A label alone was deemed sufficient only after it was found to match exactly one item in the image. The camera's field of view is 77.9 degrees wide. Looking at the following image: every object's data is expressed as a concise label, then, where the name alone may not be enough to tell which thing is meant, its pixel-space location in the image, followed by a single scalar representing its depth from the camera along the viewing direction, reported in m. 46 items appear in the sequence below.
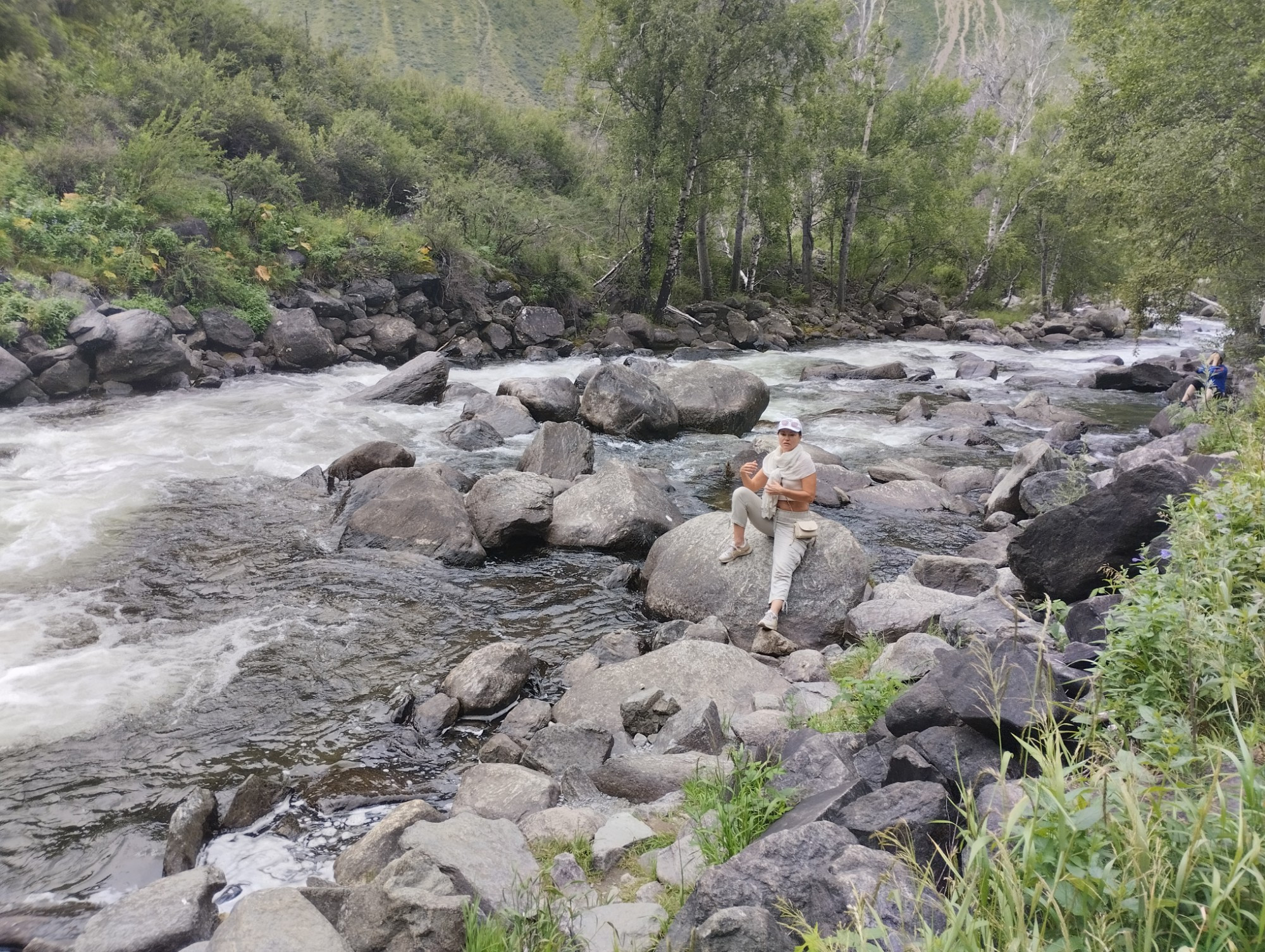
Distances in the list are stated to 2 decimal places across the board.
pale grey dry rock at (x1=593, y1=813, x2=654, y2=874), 4.40
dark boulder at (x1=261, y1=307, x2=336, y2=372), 20.73
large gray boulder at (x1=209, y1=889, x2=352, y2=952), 3.62
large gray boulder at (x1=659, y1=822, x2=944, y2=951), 2.97
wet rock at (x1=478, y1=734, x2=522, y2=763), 6.11
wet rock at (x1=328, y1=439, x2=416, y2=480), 12.62
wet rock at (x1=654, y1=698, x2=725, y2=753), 5.80
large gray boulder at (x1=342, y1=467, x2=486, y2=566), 10.17
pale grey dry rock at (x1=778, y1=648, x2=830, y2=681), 7.15
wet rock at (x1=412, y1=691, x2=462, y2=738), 6.64
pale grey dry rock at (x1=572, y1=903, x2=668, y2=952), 3.49
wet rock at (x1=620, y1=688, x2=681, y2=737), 6.39
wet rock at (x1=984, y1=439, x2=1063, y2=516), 11.85
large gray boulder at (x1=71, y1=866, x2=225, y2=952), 3.94
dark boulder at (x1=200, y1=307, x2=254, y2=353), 19.84
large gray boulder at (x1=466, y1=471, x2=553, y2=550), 10.50
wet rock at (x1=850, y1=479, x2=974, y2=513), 12.59
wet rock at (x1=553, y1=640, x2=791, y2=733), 6.67
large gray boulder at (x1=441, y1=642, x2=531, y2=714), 6.91
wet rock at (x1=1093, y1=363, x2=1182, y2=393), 22.92
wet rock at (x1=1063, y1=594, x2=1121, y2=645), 4.96
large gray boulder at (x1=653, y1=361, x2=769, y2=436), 16.66
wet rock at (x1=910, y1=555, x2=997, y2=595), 8.76
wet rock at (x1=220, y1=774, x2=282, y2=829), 5.37
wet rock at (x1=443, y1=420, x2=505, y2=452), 15.09
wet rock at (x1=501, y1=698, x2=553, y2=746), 6.52
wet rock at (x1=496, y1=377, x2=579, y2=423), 16.95
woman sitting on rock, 8.30
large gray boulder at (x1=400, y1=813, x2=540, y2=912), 4.16
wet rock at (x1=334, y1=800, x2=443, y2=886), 4.69
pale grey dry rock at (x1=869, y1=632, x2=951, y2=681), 5.64
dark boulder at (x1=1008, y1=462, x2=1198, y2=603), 6.55
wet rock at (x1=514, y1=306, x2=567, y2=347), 26.09
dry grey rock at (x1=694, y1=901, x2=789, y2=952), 2.95
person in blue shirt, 14.81
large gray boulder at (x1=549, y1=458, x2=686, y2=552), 10.62
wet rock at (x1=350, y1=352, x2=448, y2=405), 17.80
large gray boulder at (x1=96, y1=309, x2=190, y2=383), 16.62
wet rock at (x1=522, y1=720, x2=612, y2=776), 5.87
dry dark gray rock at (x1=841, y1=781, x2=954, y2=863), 3.43
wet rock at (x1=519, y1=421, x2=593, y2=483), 12.87
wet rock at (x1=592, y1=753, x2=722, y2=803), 5.36
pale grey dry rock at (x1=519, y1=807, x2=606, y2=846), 4.80
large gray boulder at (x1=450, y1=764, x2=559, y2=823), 5.30
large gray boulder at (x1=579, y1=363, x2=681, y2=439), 15.94
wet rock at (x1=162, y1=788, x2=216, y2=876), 4.97
